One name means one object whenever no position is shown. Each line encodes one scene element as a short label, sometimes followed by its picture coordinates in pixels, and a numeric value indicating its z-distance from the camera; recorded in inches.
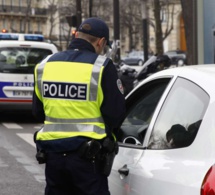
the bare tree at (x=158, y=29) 1136.2
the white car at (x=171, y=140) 132.1
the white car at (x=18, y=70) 589.3
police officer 152.2
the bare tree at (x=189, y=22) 536.4
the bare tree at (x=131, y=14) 2303.8
